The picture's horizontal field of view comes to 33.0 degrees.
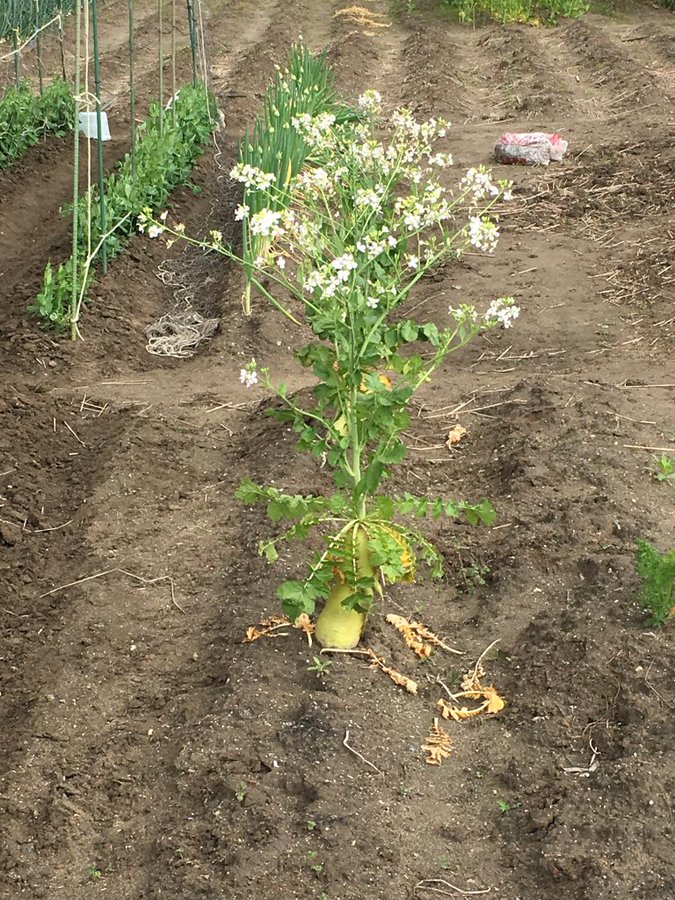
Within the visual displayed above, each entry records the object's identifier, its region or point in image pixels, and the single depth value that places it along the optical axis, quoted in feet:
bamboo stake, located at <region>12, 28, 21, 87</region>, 32.01
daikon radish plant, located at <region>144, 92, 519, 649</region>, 10.50
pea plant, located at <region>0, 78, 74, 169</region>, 28.84
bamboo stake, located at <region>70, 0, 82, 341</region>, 19.69
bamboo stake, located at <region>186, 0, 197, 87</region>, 33.58
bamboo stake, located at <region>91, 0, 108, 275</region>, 21.22
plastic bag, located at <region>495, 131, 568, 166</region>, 29.01
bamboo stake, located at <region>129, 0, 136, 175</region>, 24.11
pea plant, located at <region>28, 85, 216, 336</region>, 20.15
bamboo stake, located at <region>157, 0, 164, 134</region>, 27.84
